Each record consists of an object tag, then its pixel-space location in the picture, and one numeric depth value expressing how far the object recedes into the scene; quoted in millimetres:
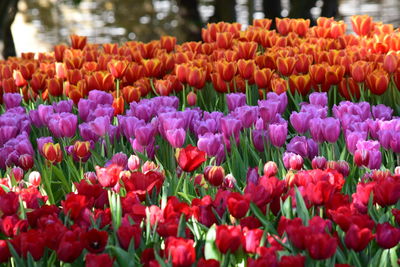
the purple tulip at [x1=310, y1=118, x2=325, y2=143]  5148
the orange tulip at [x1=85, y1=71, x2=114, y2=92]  7552
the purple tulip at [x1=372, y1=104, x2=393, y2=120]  6038
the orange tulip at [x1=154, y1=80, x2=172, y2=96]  7440
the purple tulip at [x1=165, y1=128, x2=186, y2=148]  5066
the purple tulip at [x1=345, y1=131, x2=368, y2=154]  4909
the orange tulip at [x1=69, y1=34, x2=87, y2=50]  10543
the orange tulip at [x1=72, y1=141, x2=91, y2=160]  5178
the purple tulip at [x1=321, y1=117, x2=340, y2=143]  5066
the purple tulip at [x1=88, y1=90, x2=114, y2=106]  6883
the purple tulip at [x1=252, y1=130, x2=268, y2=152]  5328
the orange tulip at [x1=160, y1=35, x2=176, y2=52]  10423
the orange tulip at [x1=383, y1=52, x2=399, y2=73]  7285
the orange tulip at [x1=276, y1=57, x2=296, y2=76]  7481
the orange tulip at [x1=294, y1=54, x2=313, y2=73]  7616
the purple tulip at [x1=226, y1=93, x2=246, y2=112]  6445
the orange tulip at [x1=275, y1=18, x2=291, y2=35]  10535
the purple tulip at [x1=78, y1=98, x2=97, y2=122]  6475
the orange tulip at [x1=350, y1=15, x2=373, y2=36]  10147
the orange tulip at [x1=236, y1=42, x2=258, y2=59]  8352
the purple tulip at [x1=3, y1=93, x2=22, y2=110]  7301
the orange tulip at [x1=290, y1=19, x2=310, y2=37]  10565
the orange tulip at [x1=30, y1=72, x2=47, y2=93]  7801
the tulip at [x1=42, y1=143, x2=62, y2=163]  5163
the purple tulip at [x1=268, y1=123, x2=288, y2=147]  5144
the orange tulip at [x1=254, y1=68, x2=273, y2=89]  7156
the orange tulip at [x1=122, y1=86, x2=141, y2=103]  7298
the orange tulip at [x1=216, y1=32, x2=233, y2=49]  9511
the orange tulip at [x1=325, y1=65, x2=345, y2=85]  7159
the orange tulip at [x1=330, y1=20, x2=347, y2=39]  10184
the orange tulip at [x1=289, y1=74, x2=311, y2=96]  7070
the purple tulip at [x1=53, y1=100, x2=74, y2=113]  6629
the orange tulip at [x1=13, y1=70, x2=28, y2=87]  8247
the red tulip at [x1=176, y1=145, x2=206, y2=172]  4498
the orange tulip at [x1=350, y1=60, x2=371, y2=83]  7044
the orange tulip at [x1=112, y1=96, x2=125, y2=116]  6741
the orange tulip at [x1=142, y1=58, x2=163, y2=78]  8247
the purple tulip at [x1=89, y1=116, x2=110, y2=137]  5541
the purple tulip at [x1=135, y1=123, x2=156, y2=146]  5189
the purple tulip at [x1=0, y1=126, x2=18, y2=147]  5914
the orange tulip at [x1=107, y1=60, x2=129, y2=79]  7716
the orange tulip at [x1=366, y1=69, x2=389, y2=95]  6673
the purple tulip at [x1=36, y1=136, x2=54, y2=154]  5417
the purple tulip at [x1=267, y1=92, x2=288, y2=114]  6382
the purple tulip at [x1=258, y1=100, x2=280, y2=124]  5728
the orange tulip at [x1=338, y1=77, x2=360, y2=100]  7130
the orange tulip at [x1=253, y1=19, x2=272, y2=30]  10640
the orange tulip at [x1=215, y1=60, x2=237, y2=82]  7238
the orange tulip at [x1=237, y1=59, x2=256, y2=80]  7331
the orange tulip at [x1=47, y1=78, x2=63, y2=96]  7597
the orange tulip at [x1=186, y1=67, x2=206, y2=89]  7272
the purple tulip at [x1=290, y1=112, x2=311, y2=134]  5451
